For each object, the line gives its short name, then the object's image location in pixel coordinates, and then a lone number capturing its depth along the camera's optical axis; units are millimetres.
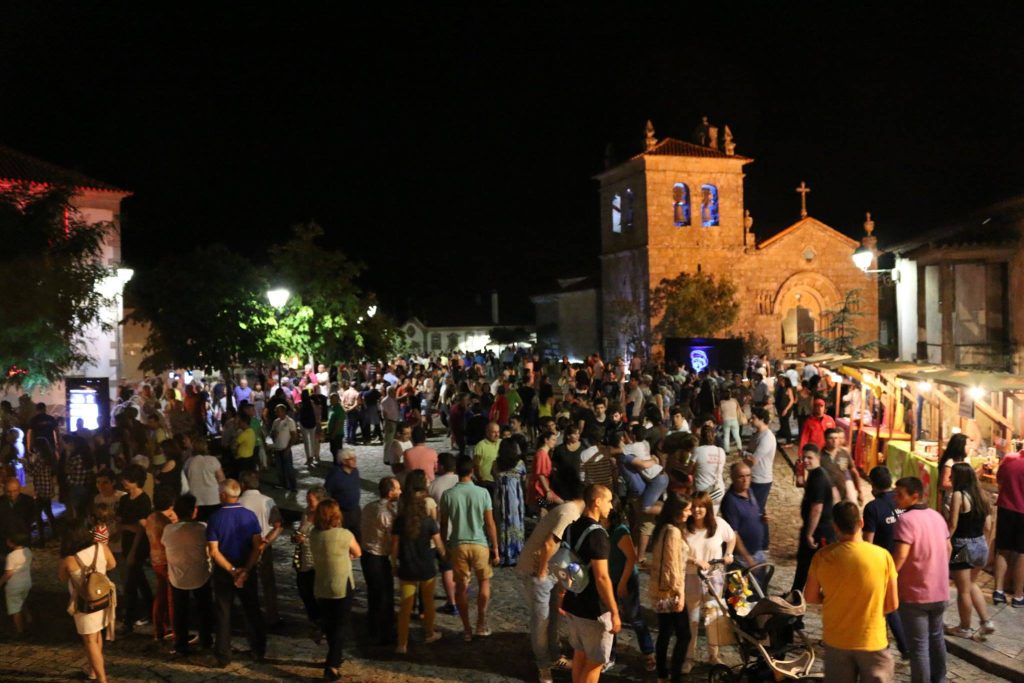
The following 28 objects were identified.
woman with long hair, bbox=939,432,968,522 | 8117
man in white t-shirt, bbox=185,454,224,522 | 9602
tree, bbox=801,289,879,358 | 31750
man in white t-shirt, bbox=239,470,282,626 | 7766
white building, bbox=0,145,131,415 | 22391
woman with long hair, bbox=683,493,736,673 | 6465
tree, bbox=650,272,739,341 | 37156
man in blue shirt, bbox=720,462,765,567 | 7270
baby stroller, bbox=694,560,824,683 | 6152
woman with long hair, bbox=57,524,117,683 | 6688
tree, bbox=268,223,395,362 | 21672
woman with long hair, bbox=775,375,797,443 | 18094
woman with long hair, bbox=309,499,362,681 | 6867
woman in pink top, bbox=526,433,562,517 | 9805
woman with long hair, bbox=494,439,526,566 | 9773
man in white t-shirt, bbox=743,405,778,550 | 9711
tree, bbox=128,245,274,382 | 19953
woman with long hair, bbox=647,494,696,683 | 6289
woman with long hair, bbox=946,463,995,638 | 7473
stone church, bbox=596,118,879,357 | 38219
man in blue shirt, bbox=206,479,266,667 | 7203
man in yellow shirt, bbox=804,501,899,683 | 5234
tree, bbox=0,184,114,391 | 13227
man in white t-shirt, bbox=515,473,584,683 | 6238
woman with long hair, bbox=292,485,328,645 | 7480
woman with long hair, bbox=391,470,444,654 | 7348
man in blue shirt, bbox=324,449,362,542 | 8570
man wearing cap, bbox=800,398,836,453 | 10883
